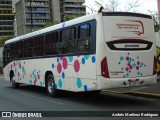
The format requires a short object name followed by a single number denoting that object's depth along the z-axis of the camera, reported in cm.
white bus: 962
